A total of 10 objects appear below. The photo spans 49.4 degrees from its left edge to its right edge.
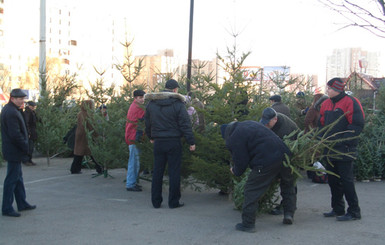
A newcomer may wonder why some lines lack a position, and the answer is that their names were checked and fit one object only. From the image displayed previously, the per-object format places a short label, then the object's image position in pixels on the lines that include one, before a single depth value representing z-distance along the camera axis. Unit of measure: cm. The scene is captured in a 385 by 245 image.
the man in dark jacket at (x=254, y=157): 513
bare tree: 601
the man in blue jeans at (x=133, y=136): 762
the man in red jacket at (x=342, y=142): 565
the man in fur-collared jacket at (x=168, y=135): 649
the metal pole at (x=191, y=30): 1286
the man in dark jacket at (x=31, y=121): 1101
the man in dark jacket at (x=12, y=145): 600
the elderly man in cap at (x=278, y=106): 857
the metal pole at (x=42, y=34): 1412
